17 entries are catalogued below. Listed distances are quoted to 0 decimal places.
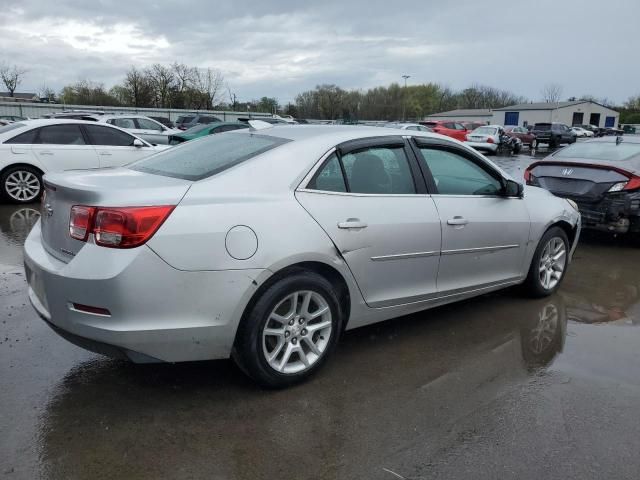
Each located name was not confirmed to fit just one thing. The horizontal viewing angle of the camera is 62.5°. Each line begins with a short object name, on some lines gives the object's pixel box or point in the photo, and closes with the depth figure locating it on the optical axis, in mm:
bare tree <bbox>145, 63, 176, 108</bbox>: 59069
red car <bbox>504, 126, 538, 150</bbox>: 34219
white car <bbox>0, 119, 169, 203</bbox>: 9094
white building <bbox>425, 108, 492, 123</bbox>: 86688
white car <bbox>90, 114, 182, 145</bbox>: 17453
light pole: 86588
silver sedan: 2727
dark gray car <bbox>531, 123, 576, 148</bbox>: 36406
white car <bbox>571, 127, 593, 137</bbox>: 51447
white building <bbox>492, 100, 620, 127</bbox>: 76312
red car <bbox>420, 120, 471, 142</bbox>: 27642
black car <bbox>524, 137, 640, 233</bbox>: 6863
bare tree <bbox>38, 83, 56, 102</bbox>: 68862
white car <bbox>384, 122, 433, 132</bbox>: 21016
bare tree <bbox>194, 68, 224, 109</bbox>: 61188
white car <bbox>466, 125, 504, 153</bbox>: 25703
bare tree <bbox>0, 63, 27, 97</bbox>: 66500
